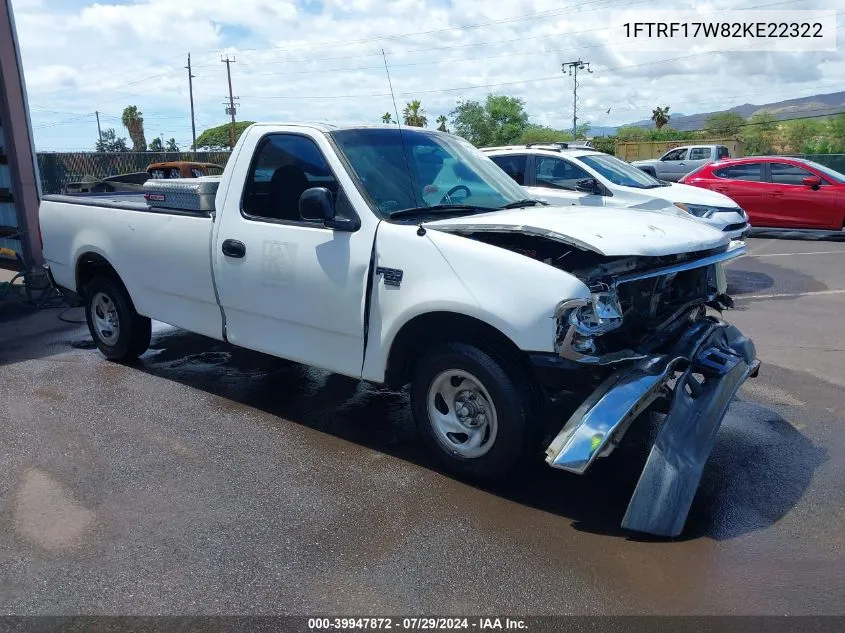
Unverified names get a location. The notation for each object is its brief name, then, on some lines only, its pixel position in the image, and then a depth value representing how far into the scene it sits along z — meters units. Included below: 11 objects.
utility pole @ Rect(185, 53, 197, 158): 61.86
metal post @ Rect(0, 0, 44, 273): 9.98
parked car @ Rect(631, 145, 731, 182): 27.94
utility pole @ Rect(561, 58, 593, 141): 67.06
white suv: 9.89
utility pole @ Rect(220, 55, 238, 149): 50.37
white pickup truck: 3.72
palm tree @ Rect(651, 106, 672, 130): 70.81
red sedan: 14.28
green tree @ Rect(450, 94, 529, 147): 52.53
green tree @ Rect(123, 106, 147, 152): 69.94
